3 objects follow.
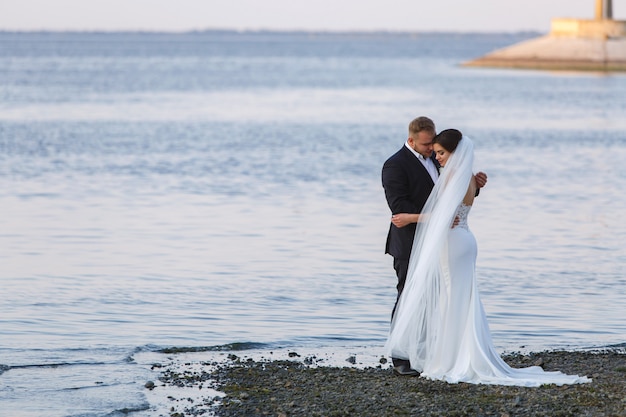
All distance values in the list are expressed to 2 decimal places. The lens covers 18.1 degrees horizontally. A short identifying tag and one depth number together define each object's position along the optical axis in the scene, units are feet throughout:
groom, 45.89
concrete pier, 526.08
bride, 45.11
